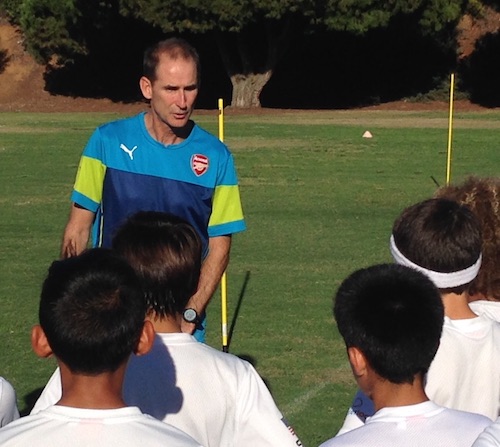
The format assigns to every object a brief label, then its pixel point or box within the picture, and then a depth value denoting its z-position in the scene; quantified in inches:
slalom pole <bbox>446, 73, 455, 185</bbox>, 692.1
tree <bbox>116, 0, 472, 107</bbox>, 1679.4
